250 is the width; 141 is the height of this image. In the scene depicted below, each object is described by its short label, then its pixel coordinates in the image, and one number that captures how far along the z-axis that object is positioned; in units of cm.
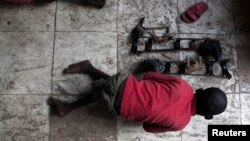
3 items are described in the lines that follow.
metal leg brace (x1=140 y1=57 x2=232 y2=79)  314
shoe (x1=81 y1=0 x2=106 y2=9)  329
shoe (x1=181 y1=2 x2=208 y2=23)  336
